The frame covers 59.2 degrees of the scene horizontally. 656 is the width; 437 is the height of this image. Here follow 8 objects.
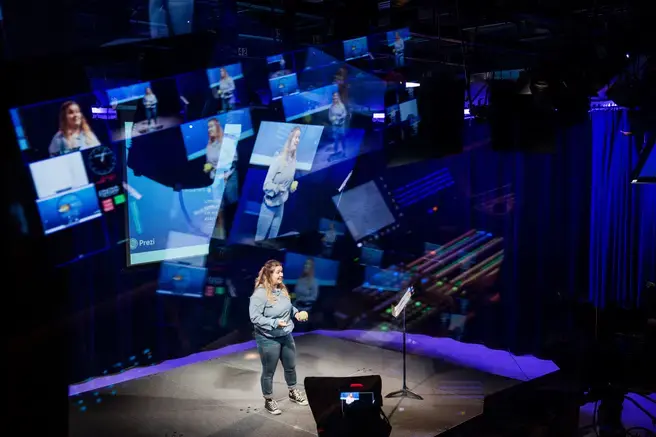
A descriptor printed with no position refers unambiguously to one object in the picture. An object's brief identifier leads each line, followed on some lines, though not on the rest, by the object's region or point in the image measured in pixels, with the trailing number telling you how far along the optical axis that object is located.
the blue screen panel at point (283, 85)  6.34
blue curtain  6.63
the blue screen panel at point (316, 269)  7.38
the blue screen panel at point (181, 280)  6.08
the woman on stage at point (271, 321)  4.90
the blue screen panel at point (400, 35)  5.66
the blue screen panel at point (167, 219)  5.69
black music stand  5.32
